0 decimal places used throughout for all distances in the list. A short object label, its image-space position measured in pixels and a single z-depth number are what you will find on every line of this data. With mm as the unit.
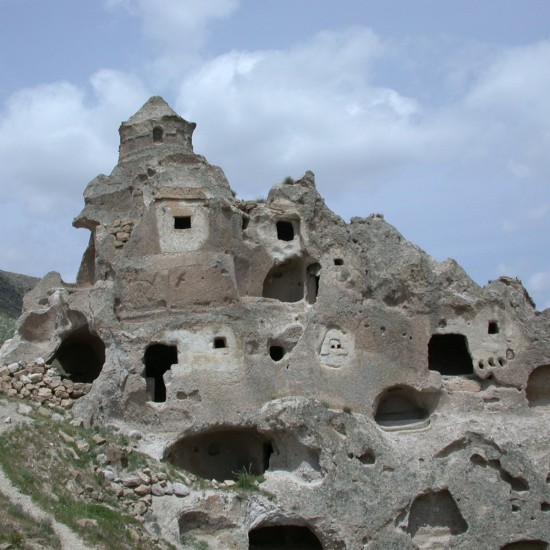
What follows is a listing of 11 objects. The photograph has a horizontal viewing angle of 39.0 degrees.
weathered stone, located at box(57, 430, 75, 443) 18406
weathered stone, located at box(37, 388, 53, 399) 21188
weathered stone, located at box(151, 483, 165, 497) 18562
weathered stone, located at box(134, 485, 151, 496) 18219
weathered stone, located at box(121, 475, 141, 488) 18266
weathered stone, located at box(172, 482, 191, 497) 18734
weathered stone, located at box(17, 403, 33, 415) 19644
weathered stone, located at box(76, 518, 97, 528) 14953
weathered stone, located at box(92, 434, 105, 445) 19020
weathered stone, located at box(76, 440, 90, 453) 18359
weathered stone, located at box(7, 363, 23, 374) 21781
